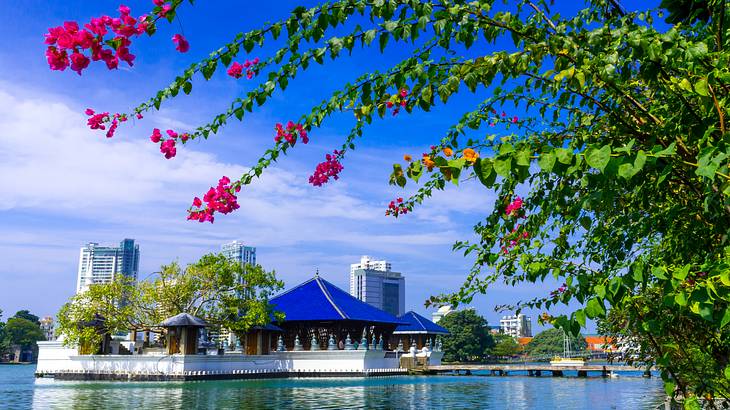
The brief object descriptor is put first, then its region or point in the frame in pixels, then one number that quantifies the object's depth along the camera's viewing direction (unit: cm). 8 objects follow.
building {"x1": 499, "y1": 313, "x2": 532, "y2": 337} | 19178
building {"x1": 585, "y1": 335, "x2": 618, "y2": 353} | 10531
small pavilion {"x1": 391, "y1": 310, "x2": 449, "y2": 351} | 5008
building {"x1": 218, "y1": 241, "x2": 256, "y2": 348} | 3494
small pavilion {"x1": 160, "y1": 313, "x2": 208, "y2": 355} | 3061
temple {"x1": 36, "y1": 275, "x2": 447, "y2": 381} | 3111
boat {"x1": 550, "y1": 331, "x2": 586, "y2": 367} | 4275
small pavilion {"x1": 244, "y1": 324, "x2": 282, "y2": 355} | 3609
